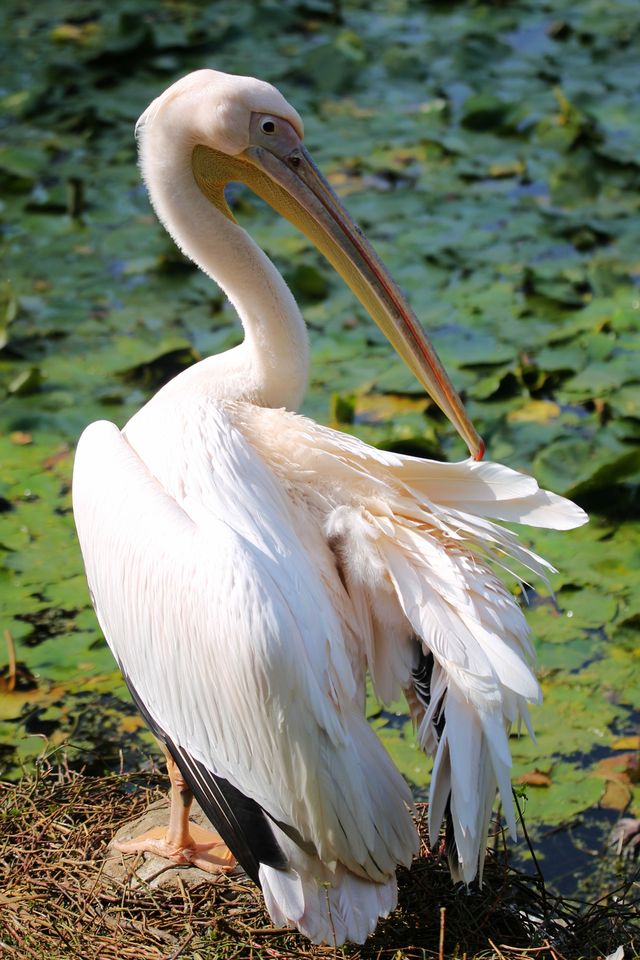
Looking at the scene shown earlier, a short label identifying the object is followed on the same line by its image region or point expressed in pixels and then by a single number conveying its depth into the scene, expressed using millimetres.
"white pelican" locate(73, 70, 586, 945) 5273
